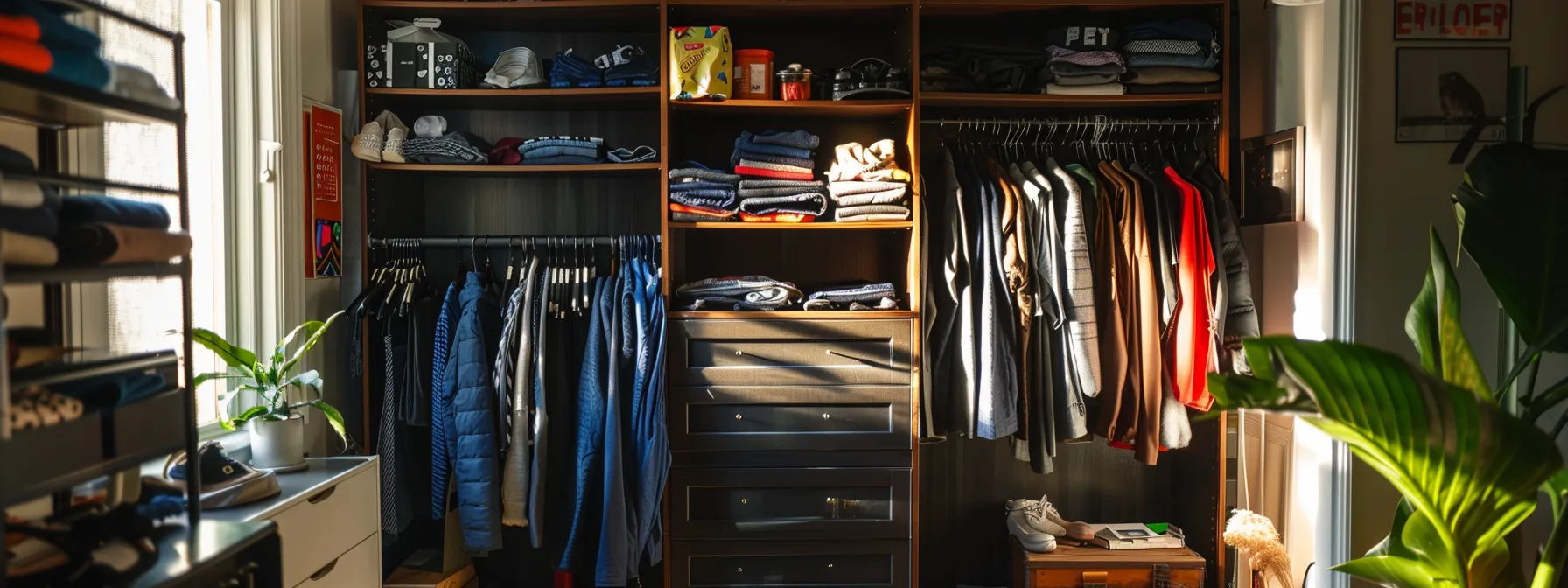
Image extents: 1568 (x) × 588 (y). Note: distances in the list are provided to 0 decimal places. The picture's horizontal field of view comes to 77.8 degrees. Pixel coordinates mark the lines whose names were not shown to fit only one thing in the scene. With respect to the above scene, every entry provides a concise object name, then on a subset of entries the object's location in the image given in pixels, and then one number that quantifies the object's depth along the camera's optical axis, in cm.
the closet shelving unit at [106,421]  130
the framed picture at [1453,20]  262
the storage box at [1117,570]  295
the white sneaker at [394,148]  294
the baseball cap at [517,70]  297
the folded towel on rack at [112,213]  141
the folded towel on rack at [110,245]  140
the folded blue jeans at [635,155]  304
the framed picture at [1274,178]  281
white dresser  200
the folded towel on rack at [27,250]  125
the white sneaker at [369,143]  289
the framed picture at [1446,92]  261
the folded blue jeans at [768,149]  305
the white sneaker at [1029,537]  302
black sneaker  190
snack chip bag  290
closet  297
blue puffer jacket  281
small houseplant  220
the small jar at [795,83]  299
